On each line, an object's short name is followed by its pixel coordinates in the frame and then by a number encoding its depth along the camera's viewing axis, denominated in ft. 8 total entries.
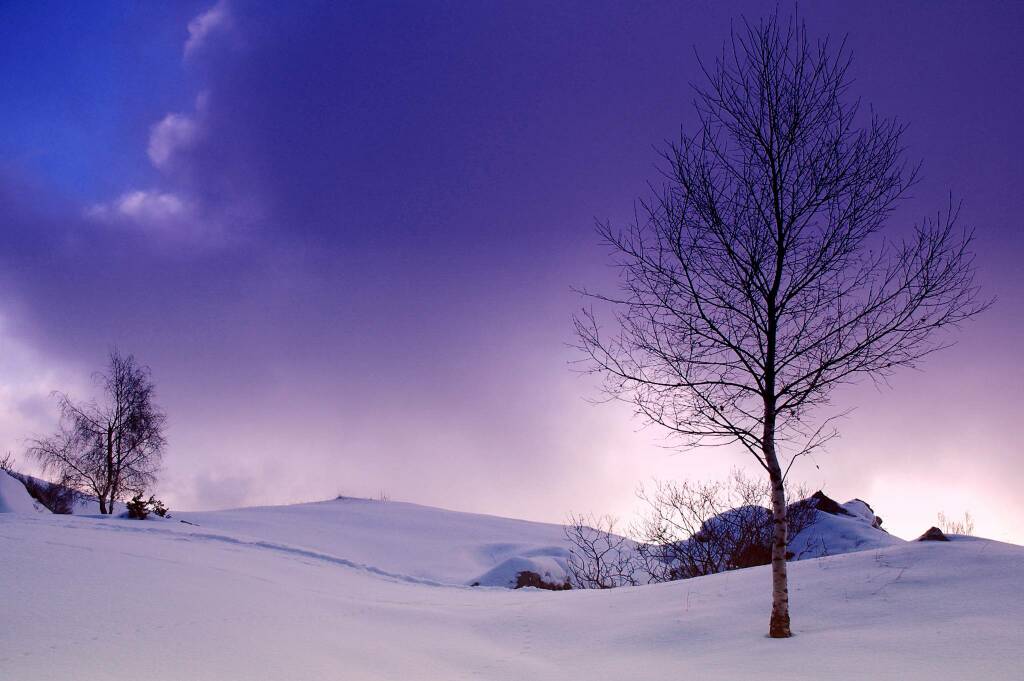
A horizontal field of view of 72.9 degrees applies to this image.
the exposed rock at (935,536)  42.47
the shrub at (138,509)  55.72
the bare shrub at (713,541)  61.31
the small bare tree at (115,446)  88.84
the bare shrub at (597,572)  64.59
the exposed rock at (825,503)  69.92
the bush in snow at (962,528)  73.07
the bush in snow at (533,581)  60.46
